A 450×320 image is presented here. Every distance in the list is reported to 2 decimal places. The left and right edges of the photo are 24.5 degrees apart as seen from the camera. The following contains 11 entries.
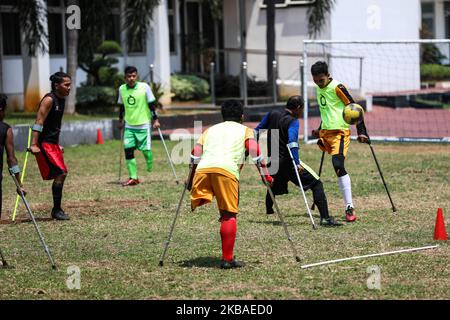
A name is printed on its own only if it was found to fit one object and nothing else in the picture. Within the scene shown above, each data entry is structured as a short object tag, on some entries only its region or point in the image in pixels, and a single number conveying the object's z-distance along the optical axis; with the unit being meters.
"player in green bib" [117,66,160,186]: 17.83
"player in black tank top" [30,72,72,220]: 13.95
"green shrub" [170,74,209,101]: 33.69
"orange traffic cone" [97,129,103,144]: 24.97
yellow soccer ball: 12.95
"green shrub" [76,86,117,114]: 30.25
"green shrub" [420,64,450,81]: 35.06
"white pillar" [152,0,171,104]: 32.97
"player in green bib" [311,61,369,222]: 13.54
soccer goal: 31.38
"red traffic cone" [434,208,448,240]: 11.77
